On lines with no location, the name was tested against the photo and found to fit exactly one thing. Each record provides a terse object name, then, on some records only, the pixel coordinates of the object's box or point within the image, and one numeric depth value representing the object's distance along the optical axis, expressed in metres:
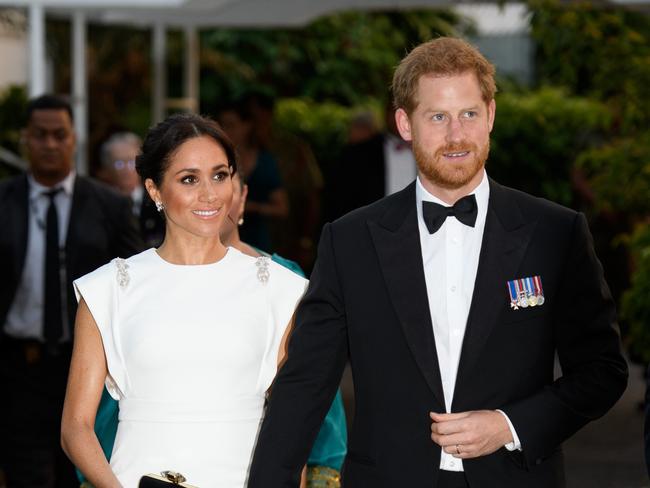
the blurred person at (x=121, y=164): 18.41
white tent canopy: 19.84
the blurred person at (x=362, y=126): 23.50
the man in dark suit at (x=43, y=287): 12.67
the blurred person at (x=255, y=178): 19.42
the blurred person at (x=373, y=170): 19.23
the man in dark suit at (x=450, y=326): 6.94
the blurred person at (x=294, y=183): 21.56
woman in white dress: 8.18
